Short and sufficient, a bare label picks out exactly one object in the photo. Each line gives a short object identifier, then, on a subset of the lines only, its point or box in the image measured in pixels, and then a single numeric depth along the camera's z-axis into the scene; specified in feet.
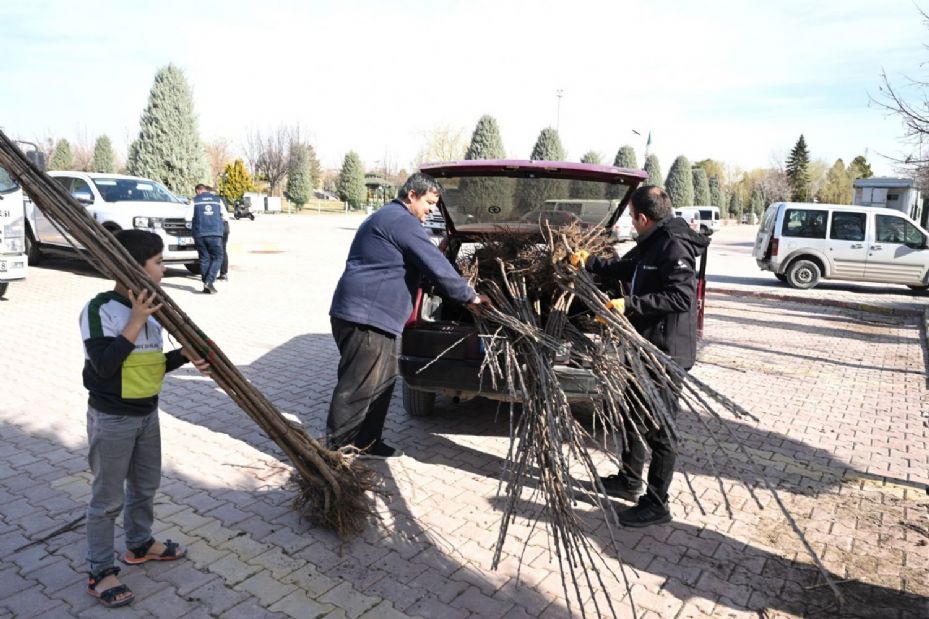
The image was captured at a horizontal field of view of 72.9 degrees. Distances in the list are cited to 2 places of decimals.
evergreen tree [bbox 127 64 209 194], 77.00
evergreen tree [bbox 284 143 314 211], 154.20
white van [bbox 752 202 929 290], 47.47
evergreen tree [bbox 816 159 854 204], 195.09
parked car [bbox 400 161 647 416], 13.98
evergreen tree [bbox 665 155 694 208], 165.99
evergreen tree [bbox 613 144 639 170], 155.53
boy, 8.48
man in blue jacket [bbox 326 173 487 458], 12.66
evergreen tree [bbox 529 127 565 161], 120.98
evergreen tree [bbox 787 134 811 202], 190.39
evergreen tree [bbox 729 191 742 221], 221.85
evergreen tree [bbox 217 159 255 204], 136.46
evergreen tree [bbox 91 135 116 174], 151.12
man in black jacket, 11.55
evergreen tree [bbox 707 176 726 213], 207.37
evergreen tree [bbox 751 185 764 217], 215.51
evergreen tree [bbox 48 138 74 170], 157.89
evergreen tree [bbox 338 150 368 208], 168.86
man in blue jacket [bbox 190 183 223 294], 35.06
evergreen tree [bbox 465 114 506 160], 116.78
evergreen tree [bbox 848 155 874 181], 211.41
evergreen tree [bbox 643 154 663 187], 165.51
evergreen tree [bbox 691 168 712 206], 187.37
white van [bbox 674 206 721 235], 127.75
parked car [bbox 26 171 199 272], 38.78
